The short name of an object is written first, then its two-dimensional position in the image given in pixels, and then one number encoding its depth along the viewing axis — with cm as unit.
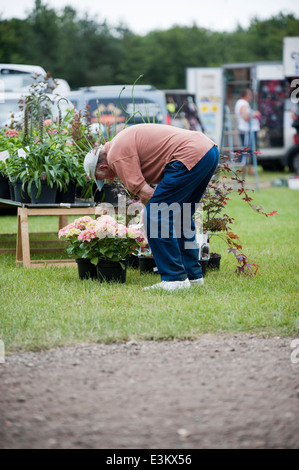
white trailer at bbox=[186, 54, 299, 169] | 3781
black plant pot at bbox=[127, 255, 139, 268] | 1245
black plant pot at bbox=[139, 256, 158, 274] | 1170
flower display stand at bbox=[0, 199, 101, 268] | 1217
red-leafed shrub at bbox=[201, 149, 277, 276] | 1128
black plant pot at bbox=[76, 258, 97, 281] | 1095
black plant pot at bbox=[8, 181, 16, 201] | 1296
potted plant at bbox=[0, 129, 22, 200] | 1268
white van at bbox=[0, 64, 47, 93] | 2205
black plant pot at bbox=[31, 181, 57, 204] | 1216
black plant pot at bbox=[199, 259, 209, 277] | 1137
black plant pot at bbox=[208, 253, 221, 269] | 1203
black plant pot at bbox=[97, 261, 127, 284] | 1068
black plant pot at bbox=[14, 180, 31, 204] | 1246
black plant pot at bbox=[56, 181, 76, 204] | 1253
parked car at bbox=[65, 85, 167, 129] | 2362
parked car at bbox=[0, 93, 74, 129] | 2075
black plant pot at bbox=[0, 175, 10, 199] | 1347
